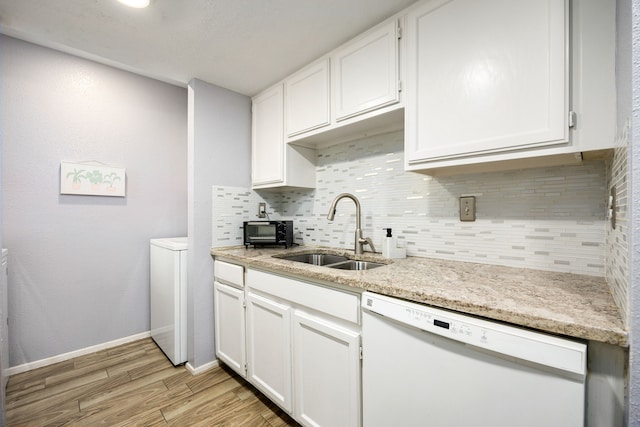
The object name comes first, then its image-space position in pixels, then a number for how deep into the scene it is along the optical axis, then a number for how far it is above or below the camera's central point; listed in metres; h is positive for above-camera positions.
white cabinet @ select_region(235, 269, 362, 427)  1.13 -0.65
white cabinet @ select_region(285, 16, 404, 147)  1.36 +0.69
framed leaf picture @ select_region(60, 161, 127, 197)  2.11 +0.26
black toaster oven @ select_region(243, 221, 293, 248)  2.07 -0.15
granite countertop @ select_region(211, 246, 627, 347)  0.64 -0.25
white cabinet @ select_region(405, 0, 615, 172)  0.88 +0.48
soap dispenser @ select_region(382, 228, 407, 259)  1.56 -0.20
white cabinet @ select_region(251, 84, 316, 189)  2.03 +0.46
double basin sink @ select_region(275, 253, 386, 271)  1.63 -0.31
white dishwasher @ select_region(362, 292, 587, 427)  0.64 -0.44
